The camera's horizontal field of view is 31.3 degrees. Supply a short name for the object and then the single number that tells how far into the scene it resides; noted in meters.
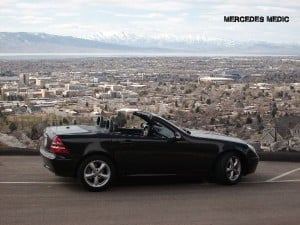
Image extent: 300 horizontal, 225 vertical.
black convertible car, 8.23
